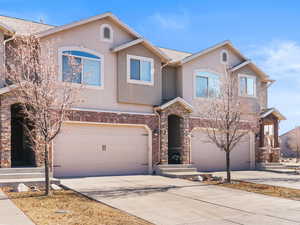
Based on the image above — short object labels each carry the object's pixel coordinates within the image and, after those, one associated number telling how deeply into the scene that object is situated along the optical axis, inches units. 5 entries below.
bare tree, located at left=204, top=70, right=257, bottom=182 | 565.6
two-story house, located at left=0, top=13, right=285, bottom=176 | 592.1
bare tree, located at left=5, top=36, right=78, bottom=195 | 395.9
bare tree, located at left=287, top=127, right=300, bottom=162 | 1553.9
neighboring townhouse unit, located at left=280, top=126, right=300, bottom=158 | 1604.7
